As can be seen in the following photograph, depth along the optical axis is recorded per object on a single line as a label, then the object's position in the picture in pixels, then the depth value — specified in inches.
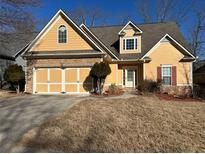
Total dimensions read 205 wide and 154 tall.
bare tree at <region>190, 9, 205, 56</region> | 971.7
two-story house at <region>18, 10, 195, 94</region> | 490.4
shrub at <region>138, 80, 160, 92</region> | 504.8
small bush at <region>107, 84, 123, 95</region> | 483.1
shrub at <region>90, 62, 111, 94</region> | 455.7
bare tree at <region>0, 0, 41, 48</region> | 521.7
